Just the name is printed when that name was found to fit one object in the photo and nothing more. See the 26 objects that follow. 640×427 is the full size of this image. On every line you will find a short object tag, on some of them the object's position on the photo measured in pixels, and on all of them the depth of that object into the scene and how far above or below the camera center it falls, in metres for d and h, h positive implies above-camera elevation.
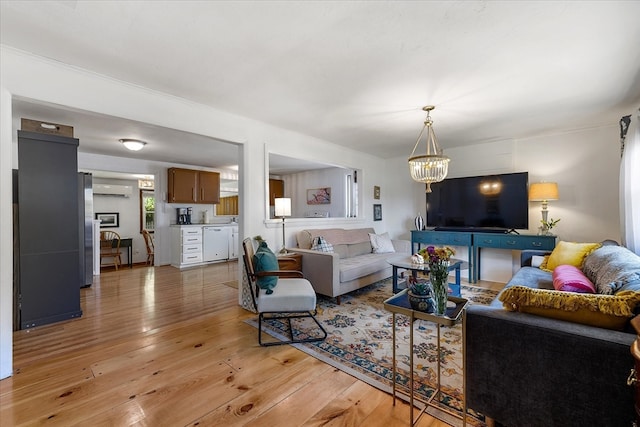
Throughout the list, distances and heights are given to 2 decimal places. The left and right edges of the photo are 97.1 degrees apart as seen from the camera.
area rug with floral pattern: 1.88 -1.16
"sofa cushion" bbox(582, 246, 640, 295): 1.55 -0.39
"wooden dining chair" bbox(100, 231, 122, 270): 6.14 -0.75
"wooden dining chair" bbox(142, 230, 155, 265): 6.74 -0.73
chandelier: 3.14 +0.53
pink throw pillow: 1.94 -0.53
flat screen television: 4.27 +0.13
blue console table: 3.97 -0.46
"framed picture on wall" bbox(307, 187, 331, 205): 7.17 +0.45
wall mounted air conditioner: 7.01 +0.65
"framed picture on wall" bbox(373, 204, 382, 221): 5.82 +0.01
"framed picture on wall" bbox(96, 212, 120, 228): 7.15 -0.10
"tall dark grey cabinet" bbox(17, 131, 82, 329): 2.77 -0.12
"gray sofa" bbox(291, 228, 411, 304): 3.51 -0.70
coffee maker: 6.39 -0.03
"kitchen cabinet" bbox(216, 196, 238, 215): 8.36 +0.24
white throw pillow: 4.91 -0.56
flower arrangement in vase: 1.59 -0.39
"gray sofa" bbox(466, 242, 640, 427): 1.16 -0.72
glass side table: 1.50 -0.58
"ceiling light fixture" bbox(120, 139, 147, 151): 4.27 +1.09
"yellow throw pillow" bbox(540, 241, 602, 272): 2.94 -0.48
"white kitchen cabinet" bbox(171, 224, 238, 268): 5.96 -0.66
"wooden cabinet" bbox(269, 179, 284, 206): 7.94 +0.72
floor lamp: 3.96 +0.08
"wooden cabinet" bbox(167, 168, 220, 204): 6.12 +0.64
